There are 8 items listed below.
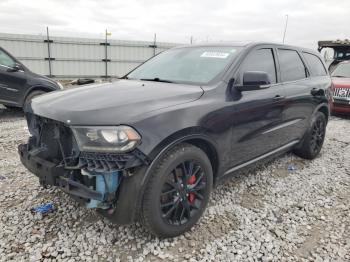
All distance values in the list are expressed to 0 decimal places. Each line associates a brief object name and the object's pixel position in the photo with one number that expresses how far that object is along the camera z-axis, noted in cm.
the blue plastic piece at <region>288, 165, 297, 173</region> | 432
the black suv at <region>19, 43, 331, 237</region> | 217
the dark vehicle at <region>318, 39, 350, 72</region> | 1124
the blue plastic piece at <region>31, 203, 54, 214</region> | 292
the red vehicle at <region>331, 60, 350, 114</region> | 812
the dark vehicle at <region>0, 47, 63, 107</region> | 673
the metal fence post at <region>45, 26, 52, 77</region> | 1370
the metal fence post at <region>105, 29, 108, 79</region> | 1521
